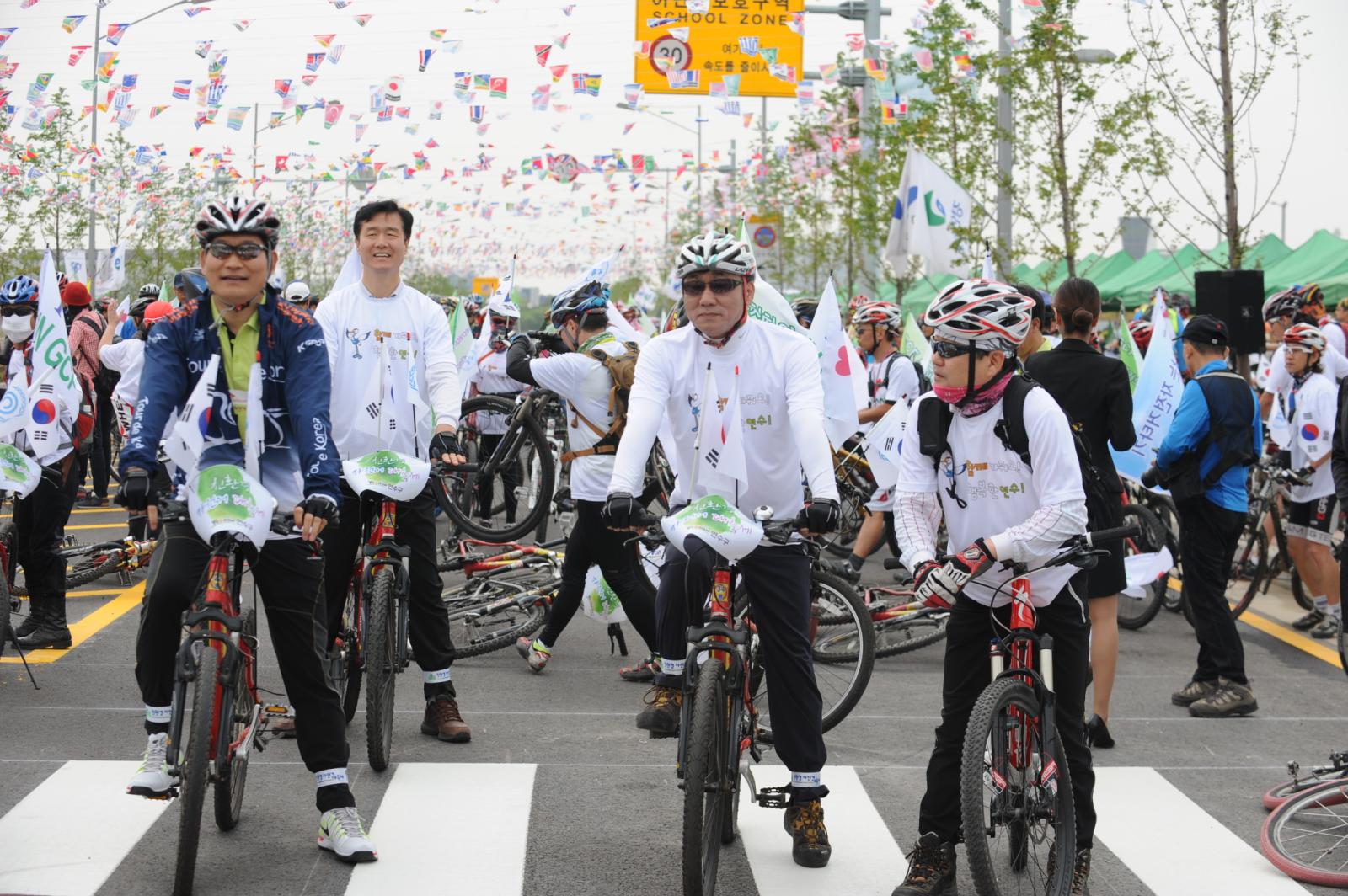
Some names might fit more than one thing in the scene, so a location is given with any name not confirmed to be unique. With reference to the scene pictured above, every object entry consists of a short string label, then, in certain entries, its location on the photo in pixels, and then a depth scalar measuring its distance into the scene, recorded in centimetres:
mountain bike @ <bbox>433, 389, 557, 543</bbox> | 1241
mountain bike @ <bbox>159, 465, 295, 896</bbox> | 469
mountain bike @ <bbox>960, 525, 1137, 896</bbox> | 449
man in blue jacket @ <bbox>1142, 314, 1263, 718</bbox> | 793
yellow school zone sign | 2523
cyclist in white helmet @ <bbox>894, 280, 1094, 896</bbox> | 484
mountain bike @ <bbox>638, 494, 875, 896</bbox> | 470
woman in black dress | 703
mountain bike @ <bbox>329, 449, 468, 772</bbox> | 637
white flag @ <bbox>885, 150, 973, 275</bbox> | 1564
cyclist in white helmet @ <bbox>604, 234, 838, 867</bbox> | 531
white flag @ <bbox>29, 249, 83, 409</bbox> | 852
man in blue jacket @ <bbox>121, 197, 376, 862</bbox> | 511
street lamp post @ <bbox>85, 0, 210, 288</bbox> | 2934
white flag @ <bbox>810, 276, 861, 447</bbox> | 980
